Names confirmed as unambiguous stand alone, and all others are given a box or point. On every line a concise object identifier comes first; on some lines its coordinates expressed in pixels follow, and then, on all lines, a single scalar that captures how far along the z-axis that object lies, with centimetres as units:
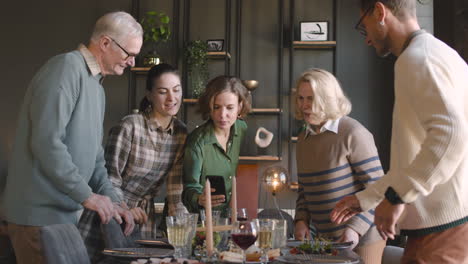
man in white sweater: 147
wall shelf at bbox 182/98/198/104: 555
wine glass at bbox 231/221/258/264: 179
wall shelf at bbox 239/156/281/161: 548
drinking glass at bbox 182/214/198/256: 189
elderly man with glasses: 215
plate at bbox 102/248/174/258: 183
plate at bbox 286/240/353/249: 210
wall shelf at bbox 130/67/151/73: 568
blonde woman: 239
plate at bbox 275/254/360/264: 180
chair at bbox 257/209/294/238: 335
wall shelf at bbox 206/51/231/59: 563
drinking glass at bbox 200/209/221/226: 224
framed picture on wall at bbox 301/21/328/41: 563
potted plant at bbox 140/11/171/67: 562
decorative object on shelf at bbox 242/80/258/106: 559
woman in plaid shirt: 287
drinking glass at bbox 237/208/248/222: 223
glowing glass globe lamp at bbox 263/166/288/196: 534
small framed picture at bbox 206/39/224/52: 570
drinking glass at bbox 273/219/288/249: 196
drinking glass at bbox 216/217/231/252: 219
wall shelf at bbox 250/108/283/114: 555
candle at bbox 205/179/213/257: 180
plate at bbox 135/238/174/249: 216
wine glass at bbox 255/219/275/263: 183
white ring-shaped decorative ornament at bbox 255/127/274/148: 545
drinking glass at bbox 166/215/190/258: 187
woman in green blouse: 286
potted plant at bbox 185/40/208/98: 562
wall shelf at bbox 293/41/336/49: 556
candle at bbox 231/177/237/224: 221
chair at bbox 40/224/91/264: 169
